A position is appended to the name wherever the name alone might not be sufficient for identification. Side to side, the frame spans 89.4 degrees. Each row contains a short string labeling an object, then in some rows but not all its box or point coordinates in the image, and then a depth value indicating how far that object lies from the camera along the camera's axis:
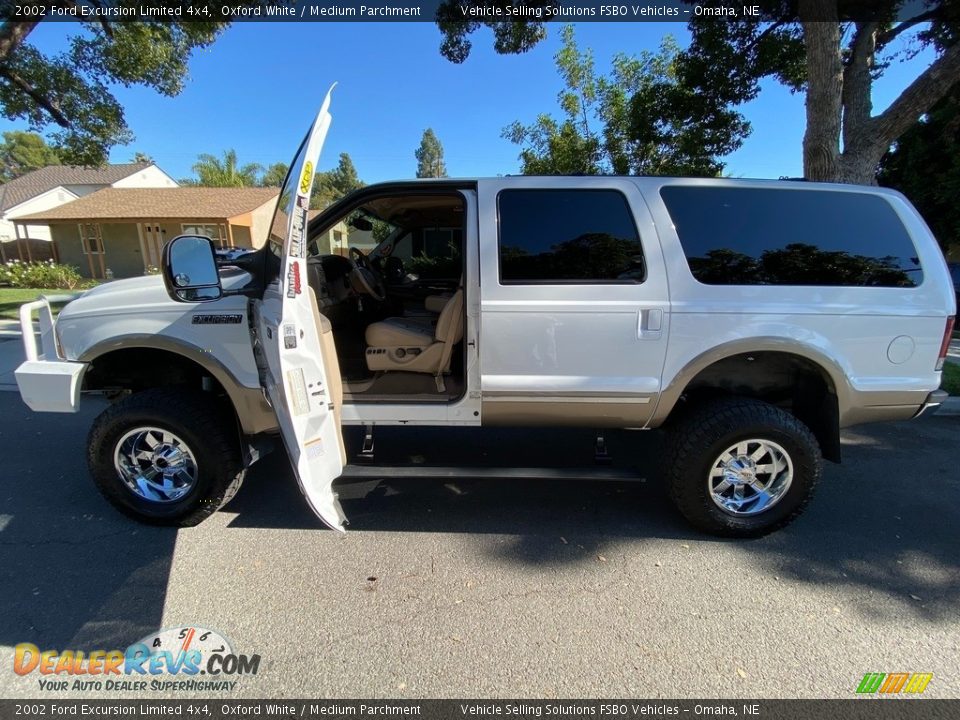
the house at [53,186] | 30.50
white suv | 2.68
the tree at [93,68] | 8.79
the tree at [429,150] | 85.25
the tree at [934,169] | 13.46
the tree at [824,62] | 5.60
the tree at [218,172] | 43.22
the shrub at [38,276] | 16.11
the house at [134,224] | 22.28
